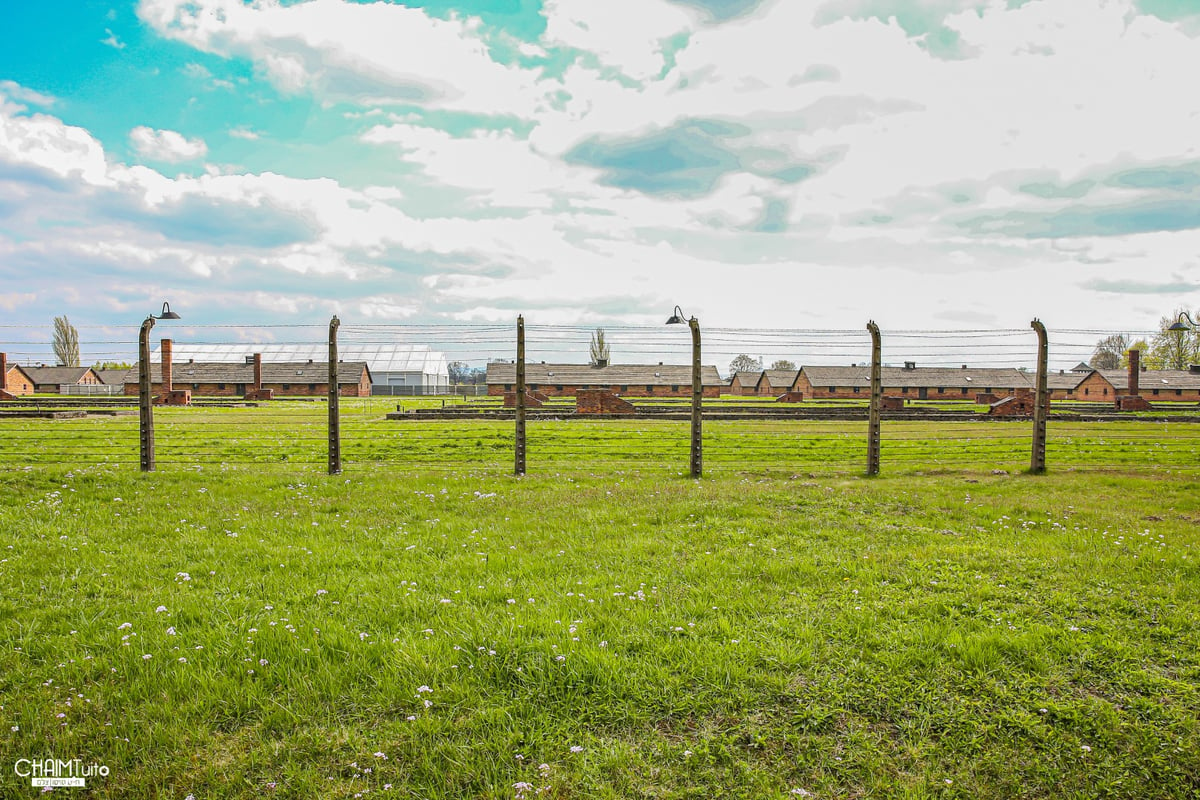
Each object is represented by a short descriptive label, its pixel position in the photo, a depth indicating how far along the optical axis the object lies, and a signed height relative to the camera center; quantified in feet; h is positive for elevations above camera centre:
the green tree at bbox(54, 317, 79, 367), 324.06 +24.09
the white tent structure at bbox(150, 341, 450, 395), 271.28 +10.29
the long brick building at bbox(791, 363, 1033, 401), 286.75 +0.90
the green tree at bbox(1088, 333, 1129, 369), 342.95 +18.38
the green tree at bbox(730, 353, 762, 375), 405.80 +13.10
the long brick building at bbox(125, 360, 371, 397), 253.03 +1.05
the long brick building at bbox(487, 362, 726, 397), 272.17 +1.70
